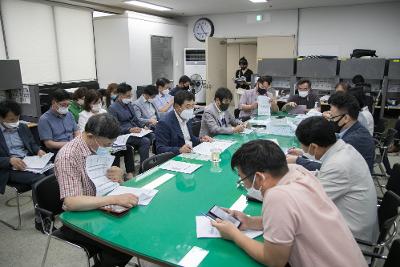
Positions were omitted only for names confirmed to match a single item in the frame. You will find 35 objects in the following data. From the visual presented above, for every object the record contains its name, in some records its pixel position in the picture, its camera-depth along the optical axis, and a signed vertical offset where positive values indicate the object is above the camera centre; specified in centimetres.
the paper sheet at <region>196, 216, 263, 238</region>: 149 -79
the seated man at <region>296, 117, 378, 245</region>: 174 -62
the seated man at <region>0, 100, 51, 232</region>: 295 -80
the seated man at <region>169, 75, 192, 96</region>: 636 -29
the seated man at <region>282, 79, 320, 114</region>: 510 -53
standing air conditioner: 892 +2
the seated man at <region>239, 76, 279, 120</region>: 502 -48
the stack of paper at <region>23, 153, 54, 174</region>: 301 -92
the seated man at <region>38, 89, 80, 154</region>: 348 -61
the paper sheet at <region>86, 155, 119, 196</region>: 180 -60
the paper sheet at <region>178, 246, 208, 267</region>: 131 -82
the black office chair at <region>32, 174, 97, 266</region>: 199 -88
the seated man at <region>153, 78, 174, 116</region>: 557 -52
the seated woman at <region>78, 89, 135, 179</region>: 401 -58
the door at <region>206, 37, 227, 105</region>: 814 +17
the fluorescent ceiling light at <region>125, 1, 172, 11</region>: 652 +147
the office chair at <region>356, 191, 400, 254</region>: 173 -91
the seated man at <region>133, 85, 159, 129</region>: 500 -60
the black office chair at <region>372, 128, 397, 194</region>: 367 -106
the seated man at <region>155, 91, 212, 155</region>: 308 -56
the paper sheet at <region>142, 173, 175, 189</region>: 210 -78
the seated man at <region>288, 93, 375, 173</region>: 244 -51
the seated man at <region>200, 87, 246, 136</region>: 360 -56
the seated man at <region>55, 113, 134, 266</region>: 173 -63
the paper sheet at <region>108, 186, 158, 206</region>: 185 -75
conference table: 138 -80
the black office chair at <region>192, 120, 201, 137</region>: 388 -74
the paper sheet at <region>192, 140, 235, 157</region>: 286 -75
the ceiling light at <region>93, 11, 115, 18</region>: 732 +136
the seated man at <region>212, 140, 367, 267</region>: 116 -57
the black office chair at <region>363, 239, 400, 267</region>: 128 -79
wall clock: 890 +119
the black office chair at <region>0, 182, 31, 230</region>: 293 -111
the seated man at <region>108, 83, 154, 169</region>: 430 -64
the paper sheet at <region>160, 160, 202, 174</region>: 240 -77
